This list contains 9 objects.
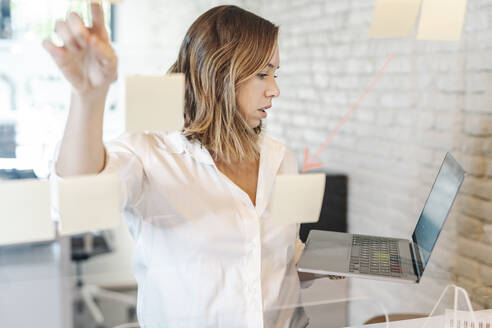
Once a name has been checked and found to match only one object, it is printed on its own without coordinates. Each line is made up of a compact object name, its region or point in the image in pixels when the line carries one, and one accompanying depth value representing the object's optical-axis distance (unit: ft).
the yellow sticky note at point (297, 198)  3.98
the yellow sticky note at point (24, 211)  3.14
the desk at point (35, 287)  3.48
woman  3.58
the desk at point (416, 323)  4.06
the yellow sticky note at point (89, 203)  3.21
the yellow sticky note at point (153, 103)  3.33
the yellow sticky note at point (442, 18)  4.64
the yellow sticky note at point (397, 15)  4.54
